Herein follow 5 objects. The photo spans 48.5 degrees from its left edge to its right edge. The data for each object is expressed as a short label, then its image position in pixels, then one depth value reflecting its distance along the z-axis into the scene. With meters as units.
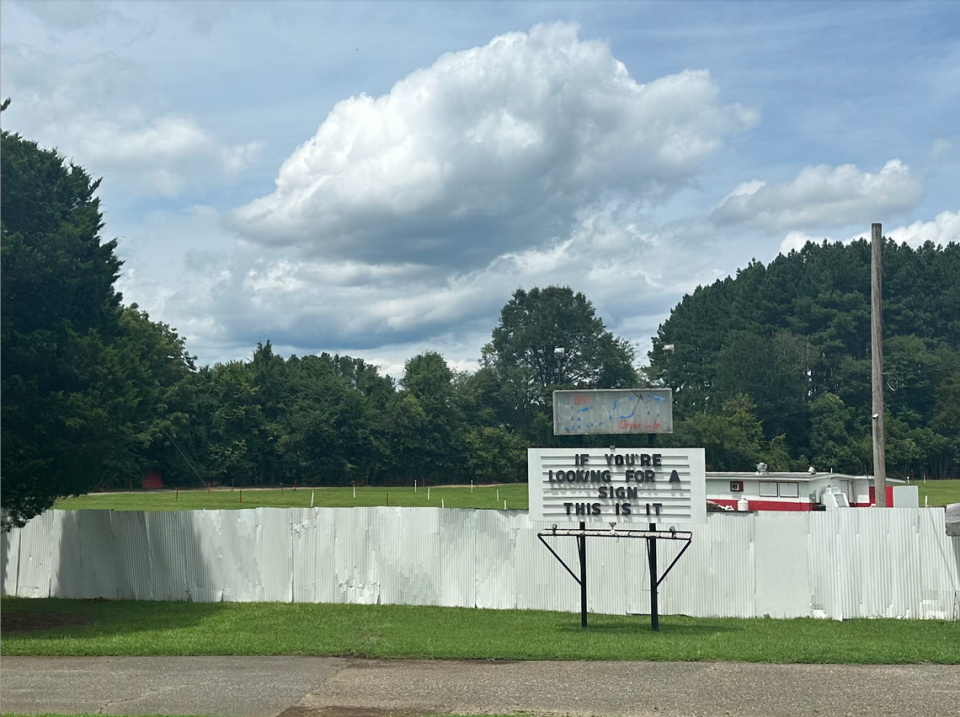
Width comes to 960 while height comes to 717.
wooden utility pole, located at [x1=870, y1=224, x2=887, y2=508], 25.08
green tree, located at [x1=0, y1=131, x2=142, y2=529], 19.94
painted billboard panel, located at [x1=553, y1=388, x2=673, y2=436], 21.36
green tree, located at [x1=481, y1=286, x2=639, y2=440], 113.31
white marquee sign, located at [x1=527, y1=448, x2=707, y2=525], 18.17
